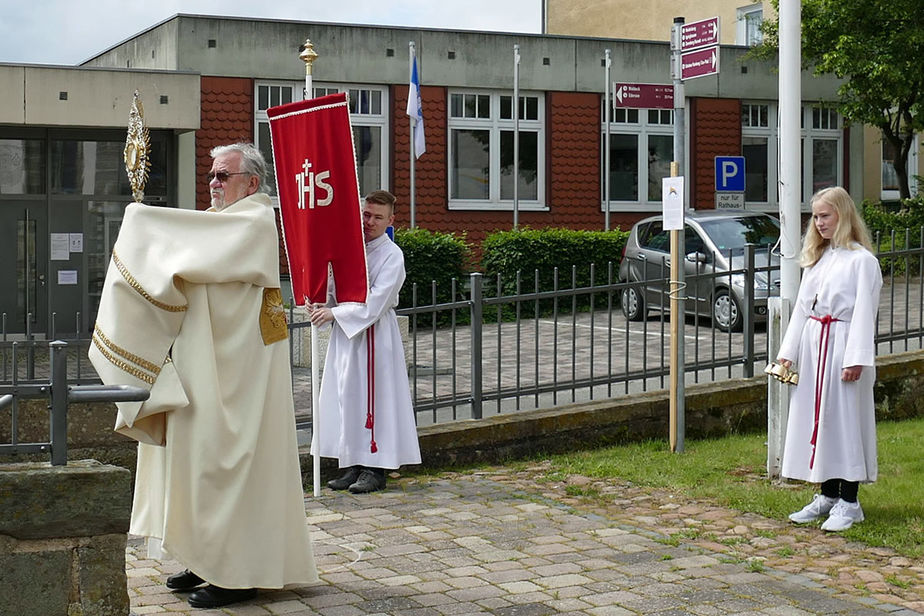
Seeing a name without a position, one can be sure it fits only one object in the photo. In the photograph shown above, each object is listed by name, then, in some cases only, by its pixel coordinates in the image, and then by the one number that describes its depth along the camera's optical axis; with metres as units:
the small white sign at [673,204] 9.08
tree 24.28
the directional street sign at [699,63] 9.10
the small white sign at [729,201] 18.67
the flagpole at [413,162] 25.59
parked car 17.75
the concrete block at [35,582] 4.55
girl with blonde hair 7.07
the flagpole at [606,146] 26.98
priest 5.53
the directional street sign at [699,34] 9.03
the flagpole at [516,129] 25.94
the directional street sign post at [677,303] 9.34
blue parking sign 18.88
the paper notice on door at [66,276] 22.92
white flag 23.84
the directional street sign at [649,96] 9.53
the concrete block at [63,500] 4.56
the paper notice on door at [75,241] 22.94
